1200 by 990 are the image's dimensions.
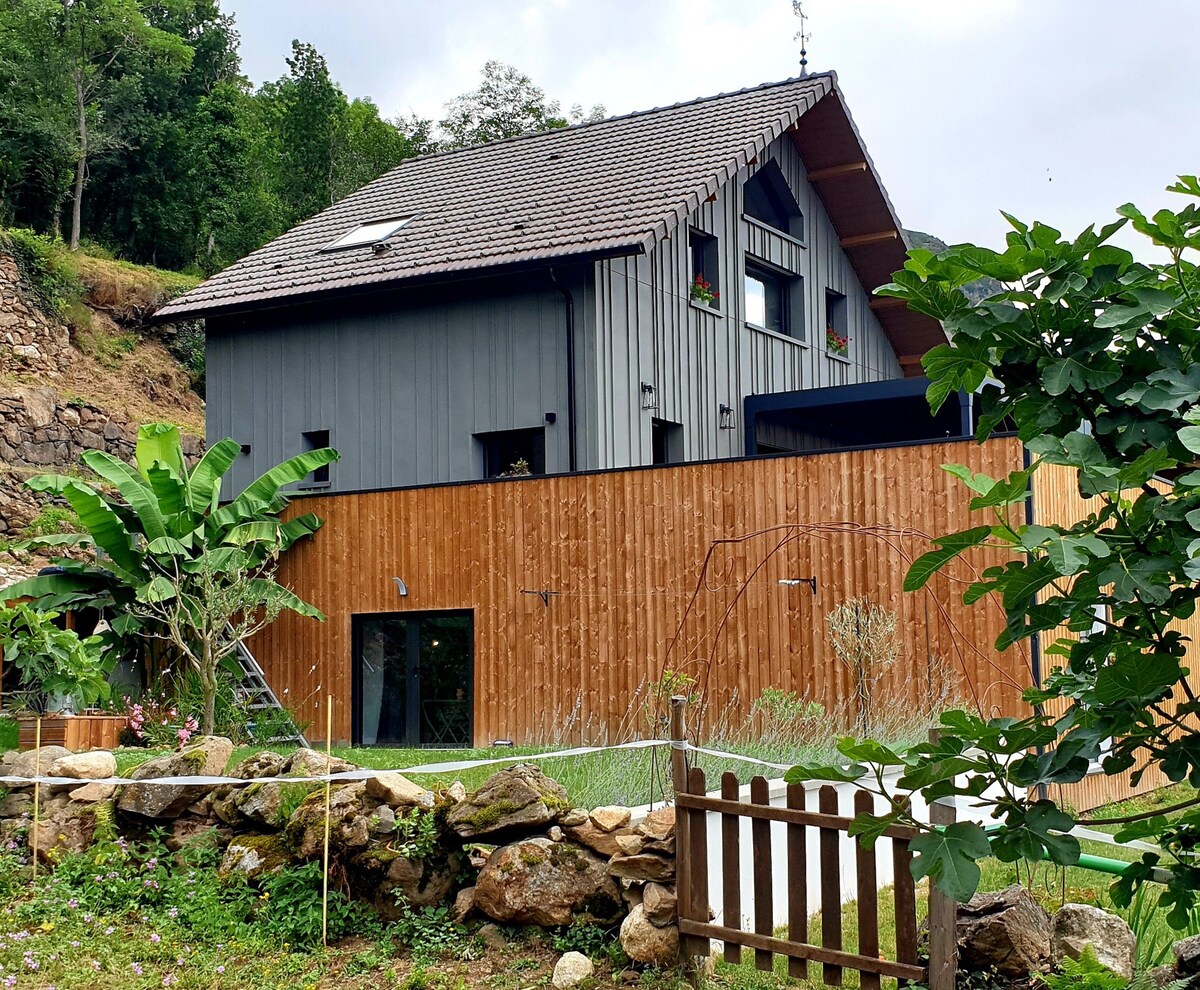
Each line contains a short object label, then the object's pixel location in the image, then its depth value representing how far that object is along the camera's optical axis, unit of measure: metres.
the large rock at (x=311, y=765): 8.73
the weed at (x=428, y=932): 7.51
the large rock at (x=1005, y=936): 6.29
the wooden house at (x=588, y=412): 13.90
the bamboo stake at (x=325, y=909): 7.62
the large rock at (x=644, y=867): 7.14
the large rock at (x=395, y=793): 8.25
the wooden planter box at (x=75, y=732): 13.04
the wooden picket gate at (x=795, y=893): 6.24
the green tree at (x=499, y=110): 48.75
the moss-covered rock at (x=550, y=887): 7.41
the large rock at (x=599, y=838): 7.46
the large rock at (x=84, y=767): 9.80
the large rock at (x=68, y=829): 9.26
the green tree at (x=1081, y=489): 2.84
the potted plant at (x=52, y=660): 13.75
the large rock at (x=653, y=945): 6.96
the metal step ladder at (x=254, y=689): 15.97
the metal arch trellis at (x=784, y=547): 12.51
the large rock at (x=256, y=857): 8.49
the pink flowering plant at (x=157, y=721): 13.56
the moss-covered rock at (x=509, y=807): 7.71
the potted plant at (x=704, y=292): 19.75
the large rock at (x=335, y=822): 8.15
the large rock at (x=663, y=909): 7.01
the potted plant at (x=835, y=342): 23.30
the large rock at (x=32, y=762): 9.90
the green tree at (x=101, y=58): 37.38
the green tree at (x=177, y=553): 15.38
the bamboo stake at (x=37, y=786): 9.23
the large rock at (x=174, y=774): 9.16
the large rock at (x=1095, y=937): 6.13
